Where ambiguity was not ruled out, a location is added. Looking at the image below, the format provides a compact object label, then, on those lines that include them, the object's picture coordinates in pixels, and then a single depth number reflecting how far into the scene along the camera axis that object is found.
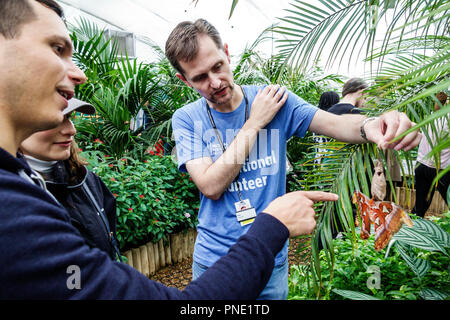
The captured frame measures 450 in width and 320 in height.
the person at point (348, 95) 2.66
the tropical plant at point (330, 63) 1.01
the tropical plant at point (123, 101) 3.16
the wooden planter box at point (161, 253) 2.82
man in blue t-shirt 1.14
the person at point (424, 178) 2.67
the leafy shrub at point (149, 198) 2.52
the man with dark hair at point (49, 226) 0.44
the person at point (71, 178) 0.95
